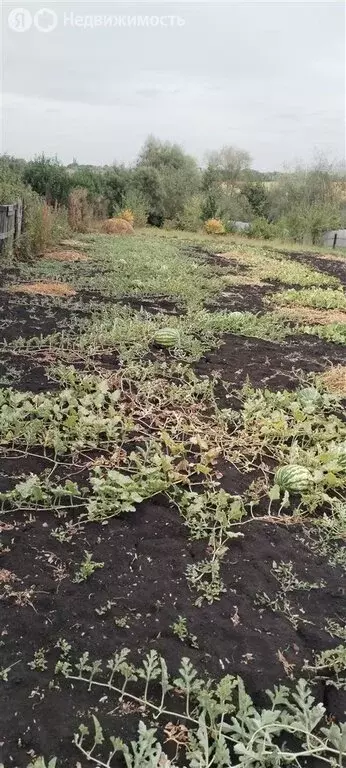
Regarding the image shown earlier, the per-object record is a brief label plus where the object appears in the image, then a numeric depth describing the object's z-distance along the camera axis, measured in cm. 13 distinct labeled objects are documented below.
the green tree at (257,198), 2823
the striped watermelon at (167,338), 562
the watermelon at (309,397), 446
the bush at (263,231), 2178
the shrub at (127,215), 2194
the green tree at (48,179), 1988
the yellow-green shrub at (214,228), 2230
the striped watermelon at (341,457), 359
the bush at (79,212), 1773
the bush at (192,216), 2359
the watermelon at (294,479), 331
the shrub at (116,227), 1934
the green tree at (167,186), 2609
